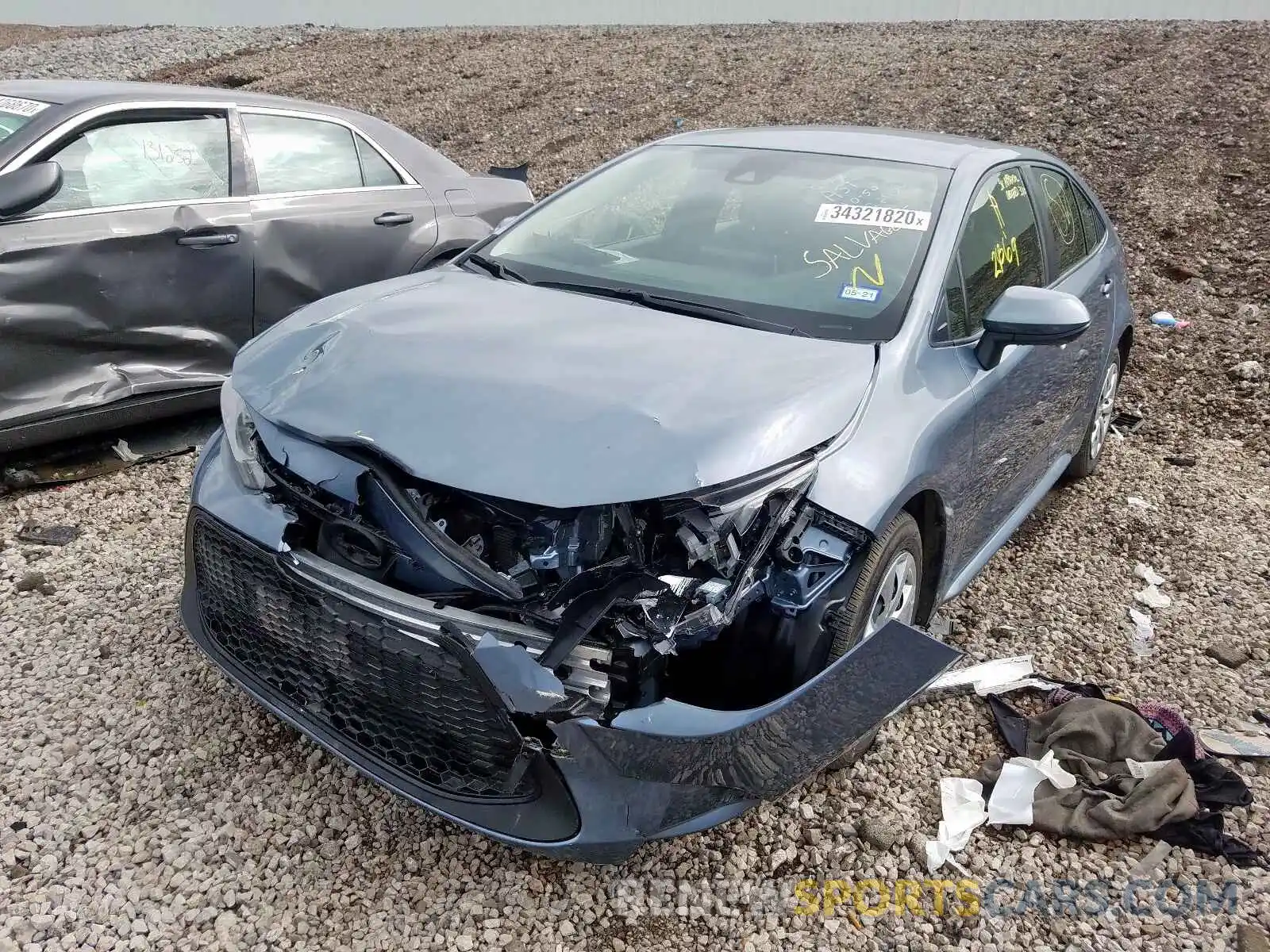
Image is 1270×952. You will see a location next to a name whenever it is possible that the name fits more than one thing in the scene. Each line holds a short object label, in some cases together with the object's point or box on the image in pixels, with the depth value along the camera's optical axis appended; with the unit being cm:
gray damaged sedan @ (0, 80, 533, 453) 388
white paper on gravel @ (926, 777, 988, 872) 258
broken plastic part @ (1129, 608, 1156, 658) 354
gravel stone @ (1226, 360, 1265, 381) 617
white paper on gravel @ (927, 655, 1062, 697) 326
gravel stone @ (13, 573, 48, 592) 346
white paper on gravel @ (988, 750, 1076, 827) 271
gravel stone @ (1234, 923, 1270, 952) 236
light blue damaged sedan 207
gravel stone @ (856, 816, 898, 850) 259
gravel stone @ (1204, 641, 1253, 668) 350
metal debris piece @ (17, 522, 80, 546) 378
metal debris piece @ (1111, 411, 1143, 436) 564
